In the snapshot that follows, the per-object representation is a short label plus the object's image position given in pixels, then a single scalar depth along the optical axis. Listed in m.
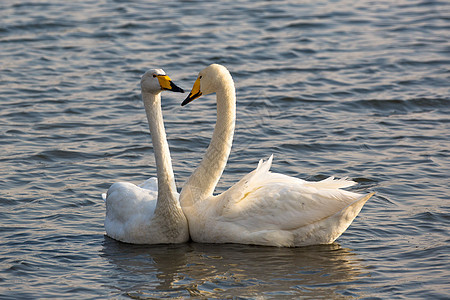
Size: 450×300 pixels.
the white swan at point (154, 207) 16.25
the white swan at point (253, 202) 15.98
